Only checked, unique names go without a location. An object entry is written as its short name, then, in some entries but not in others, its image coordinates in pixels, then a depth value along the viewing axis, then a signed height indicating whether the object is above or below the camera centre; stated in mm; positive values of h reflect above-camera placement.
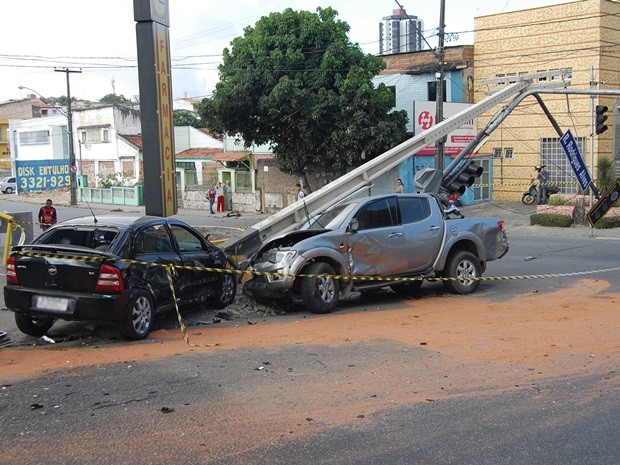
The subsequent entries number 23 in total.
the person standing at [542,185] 29934 -781
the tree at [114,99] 117875 +12605
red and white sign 29859 +2293
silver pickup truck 10648 -1311
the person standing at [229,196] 40125 -1342
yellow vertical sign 14992 +1252
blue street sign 21375 +202
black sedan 8539 -1242
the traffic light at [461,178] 14781 -208
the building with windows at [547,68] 30031 +4279
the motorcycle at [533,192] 30766 -1129
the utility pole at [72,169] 47594 +372
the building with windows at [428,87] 31938 +3892
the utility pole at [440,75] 24156 +3129
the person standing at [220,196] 39438 -1311
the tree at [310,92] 29625 +3273
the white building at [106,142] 54375 +2535
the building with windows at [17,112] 89062 +8001
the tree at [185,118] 59000 +4696
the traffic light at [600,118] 20844 +1365
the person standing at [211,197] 38797 -1372
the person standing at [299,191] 30603 -922
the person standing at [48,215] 20244 -1125
